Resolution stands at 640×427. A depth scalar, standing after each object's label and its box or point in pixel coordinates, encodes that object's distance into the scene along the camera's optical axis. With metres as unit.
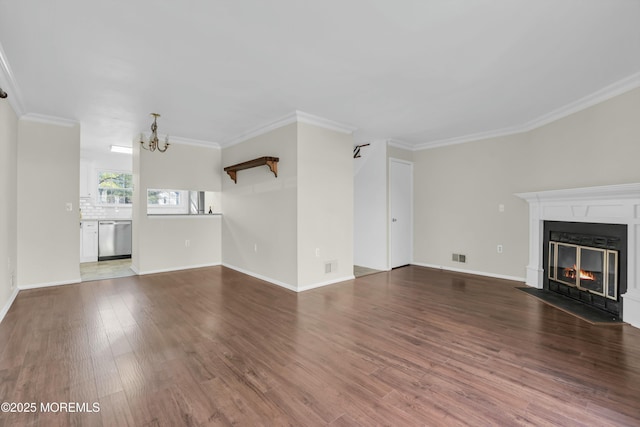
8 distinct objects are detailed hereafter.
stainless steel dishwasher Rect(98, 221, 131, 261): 6.39
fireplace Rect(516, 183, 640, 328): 2.90
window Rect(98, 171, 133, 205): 6.94
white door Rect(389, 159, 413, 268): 5.45
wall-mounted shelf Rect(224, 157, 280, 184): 4.21
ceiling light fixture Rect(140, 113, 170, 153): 3.79
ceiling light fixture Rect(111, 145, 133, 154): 5.80
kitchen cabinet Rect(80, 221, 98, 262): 6.22
